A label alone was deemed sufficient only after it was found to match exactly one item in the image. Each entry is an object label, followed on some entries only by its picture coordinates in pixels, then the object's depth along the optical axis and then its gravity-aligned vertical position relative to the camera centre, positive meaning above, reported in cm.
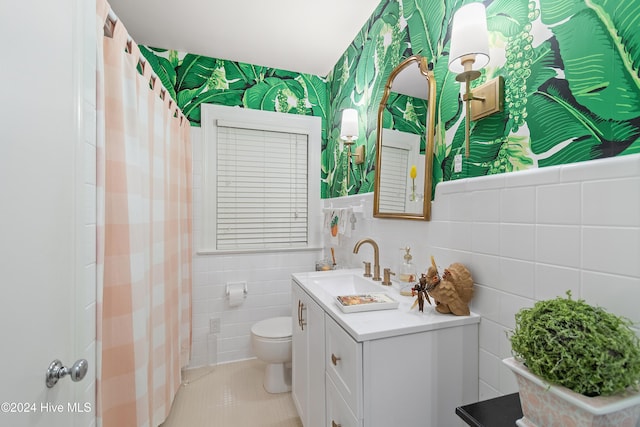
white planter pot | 44 -34
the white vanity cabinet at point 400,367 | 86 -54
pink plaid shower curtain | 100 -12
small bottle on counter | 130 -30
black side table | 61 -49
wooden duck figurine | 98 -29
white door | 52 +0
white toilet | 187 -100
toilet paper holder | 229 -66
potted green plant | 44 -27
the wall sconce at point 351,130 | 189 +58
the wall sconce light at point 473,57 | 91 +55
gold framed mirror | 126 +37
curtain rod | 97 +71
